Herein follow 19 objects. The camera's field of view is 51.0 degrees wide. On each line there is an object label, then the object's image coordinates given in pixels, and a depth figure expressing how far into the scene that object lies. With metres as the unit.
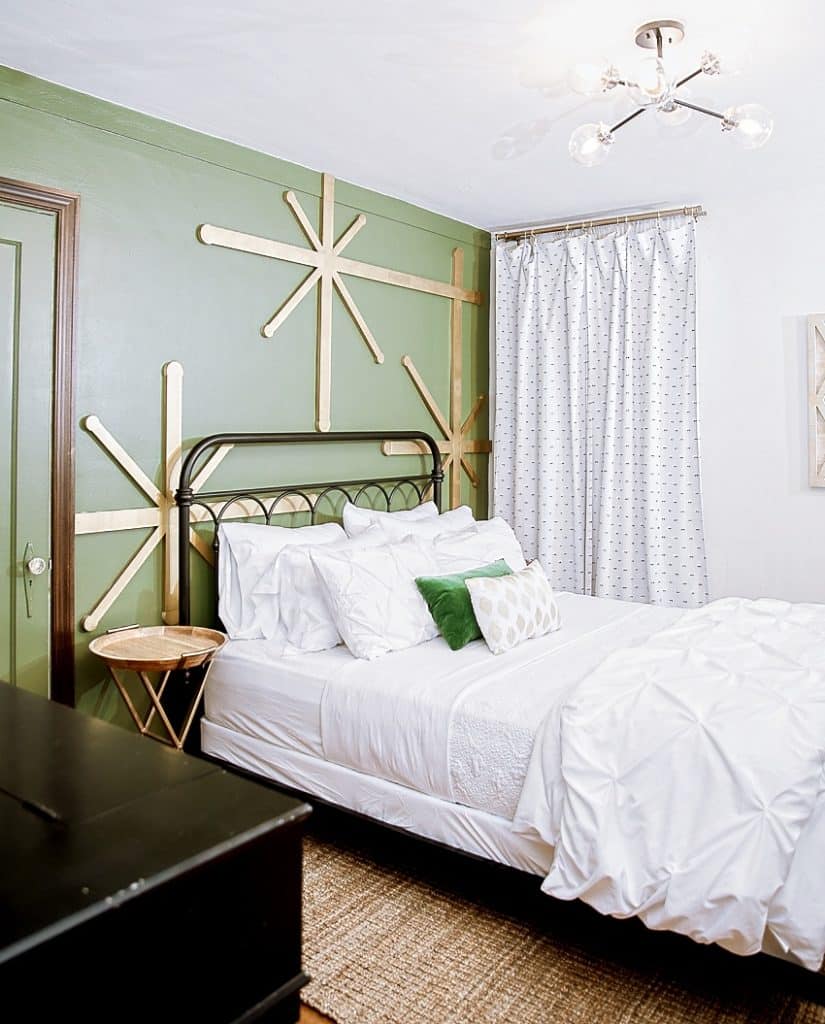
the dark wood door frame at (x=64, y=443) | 2.98
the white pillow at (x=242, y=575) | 3.35
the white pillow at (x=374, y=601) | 3.12
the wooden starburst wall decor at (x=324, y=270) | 3.73
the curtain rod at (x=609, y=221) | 4.36
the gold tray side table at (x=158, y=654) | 2.87
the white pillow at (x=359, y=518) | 3.87
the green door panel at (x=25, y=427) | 2.88
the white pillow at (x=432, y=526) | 3.87
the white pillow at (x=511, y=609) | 3.14
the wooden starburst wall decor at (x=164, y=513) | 3.17
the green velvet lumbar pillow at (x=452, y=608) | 3.19
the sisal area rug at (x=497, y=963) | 2.14
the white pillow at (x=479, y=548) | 3.72
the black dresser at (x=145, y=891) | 0.88
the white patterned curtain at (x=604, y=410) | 4.42
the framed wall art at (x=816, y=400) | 4.17
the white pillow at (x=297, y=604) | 3.23
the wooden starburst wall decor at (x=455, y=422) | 4.86
